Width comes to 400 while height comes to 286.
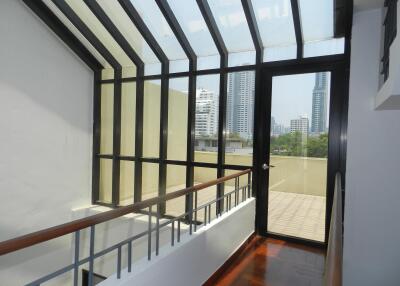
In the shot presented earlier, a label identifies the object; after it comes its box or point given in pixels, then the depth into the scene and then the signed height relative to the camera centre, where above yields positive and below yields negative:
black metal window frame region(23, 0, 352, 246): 3.63 +0.97
